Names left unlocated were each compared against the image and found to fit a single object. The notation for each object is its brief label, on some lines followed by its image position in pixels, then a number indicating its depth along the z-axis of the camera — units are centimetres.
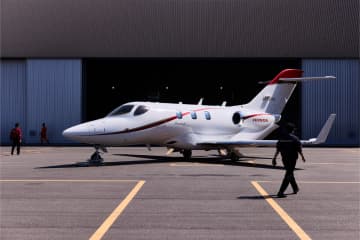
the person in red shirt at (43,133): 4191
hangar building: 4178
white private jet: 2066
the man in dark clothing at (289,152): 1199
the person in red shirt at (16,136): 2816
